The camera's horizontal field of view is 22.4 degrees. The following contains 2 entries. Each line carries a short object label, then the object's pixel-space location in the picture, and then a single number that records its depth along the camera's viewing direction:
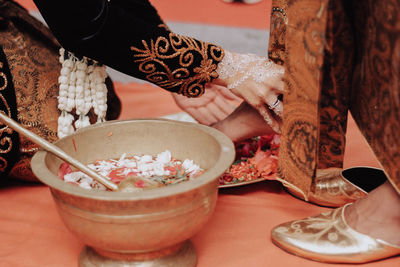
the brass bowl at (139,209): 1.26
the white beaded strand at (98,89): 1.53
